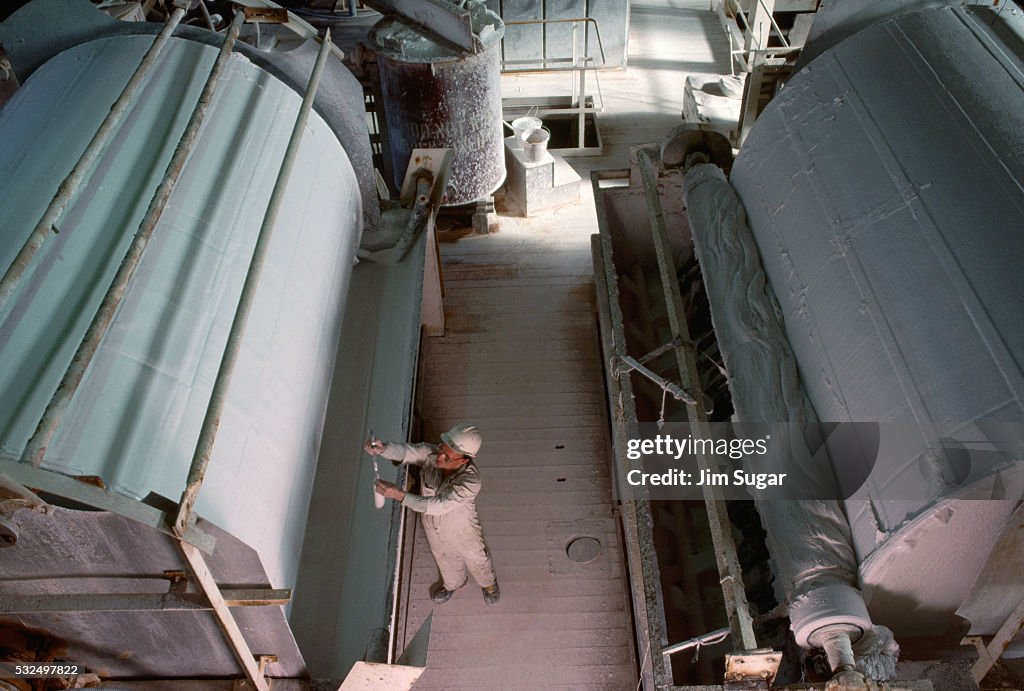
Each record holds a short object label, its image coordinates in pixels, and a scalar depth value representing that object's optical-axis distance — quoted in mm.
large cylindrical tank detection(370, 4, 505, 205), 6547
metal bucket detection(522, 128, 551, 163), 7336
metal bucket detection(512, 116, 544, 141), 7527
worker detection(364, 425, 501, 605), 4020
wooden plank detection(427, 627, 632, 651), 4574
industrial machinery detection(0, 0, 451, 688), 2896
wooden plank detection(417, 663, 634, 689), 4398
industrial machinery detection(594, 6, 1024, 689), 3367
